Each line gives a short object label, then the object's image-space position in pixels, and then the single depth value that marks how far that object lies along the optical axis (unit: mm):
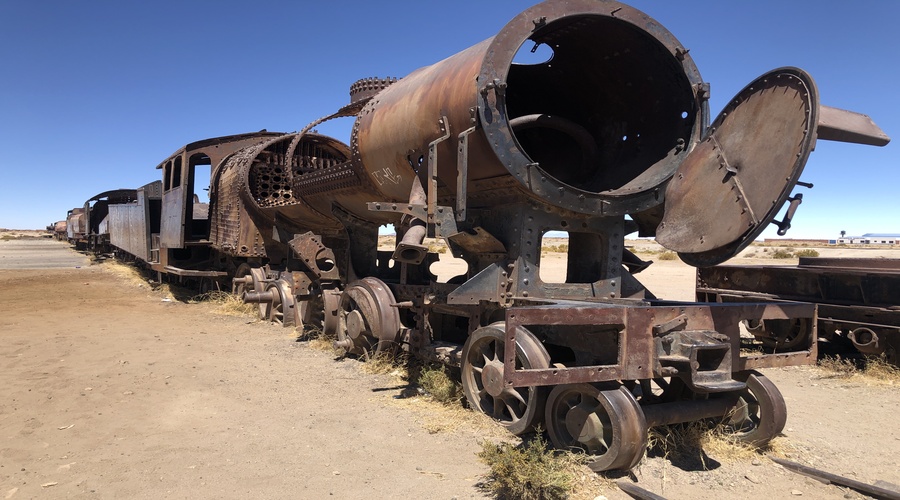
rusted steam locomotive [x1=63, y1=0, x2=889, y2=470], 3699
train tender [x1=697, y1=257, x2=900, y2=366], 6840
